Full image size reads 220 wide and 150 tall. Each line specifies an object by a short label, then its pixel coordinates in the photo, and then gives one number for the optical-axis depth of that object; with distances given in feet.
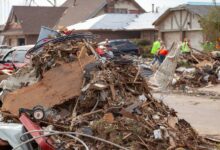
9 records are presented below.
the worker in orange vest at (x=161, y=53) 80.53
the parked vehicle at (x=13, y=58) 54.33
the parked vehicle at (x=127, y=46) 124.60
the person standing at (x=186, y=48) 84.36
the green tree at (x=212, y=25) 113.80
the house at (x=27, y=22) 194.23
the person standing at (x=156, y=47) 92.28
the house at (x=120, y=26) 167.84
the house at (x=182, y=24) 141.69
